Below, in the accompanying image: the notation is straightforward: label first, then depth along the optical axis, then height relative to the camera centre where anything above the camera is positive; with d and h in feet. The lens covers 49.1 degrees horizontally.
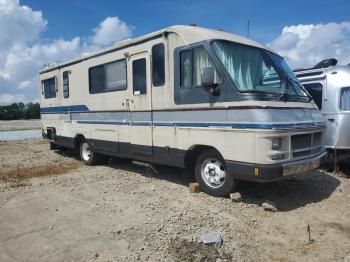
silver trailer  28.32 -0.06
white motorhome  20.08 -0.34
